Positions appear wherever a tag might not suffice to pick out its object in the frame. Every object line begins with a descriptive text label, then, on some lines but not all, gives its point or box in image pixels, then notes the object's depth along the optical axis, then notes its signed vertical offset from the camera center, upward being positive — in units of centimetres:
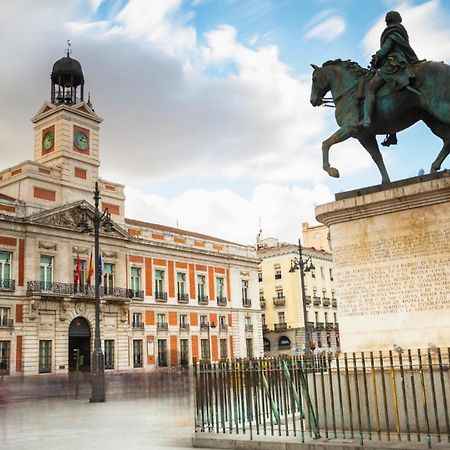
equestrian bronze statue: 758 +314
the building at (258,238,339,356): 5697 +418
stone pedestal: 705 +92
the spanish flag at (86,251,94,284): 3542 +488
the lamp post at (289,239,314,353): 2677 +339
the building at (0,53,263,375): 3325 +509
